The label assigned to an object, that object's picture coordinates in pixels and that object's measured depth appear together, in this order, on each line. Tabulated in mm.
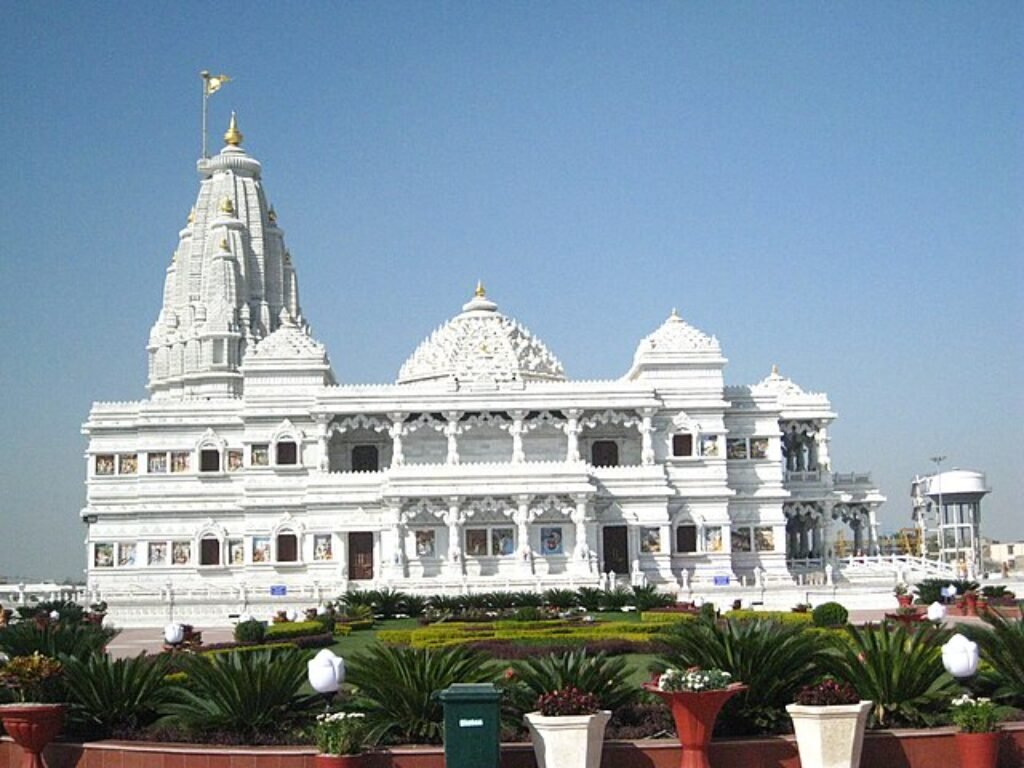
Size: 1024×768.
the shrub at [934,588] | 43188
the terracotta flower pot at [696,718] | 15219
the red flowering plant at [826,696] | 15766
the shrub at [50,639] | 22094
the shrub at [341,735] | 14969
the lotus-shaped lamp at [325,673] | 16000
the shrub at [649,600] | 43294
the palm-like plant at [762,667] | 16500
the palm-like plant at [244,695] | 16547
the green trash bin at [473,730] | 14531
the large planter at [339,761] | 14836
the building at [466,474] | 59531
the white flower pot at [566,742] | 15078
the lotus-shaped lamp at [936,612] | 24914
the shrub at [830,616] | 35219
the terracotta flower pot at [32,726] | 16609
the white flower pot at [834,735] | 15391
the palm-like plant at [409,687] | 16172
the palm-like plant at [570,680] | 16453
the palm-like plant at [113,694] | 17547
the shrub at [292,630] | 34344
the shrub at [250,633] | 32844
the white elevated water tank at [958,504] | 74688
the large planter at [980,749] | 15555
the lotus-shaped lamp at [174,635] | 24906
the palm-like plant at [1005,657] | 17469
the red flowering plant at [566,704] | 15406
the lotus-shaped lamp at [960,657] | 16281
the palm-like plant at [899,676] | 16562
